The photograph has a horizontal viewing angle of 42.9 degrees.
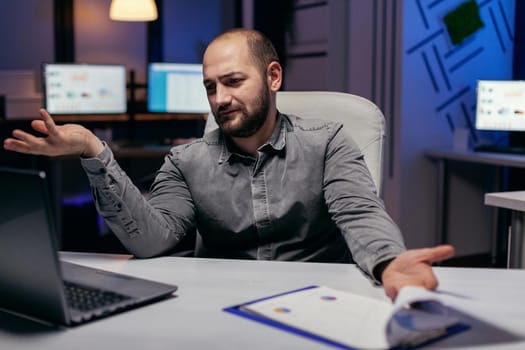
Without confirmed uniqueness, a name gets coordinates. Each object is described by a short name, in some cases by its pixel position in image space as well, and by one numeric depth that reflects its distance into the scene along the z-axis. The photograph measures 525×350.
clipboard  0.88
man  1.59
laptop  0.88
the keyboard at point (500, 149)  3.58
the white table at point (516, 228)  2.10
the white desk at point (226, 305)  0.91
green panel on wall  3.92
